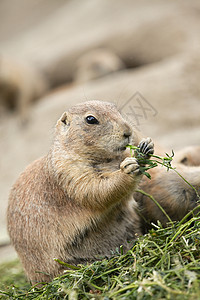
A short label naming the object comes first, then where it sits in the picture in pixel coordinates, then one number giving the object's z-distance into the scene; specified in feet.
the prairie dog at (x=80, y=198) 24.35
